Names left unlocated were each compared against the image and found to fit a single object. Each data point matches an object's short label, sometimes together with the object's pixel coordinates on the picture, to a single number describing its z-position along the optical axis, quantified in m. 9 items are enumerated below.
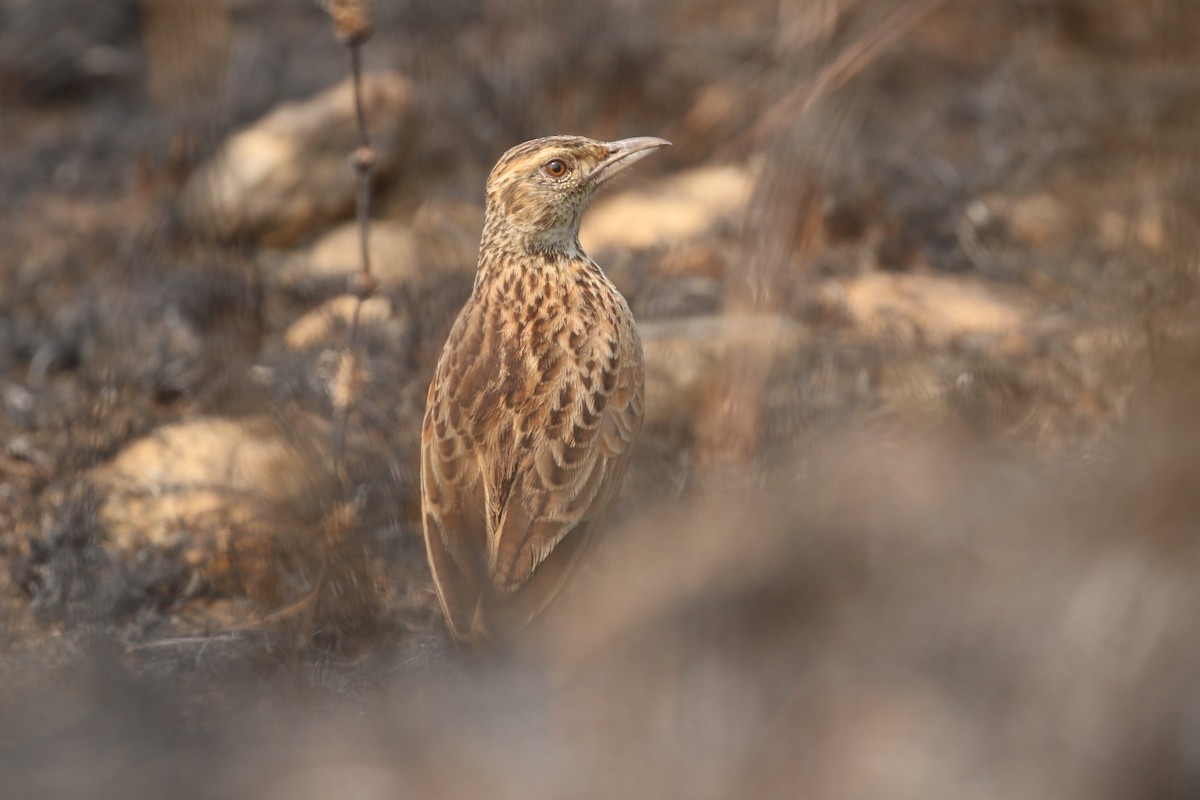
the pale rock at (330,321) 14.87
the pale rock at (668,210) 16.61
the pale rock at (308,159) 17.34
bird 9.14
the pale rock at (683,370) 12.37
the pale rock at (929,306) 14.36
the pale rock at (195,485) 11.14
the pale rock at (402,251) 14.34
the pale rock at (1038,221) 16.00
